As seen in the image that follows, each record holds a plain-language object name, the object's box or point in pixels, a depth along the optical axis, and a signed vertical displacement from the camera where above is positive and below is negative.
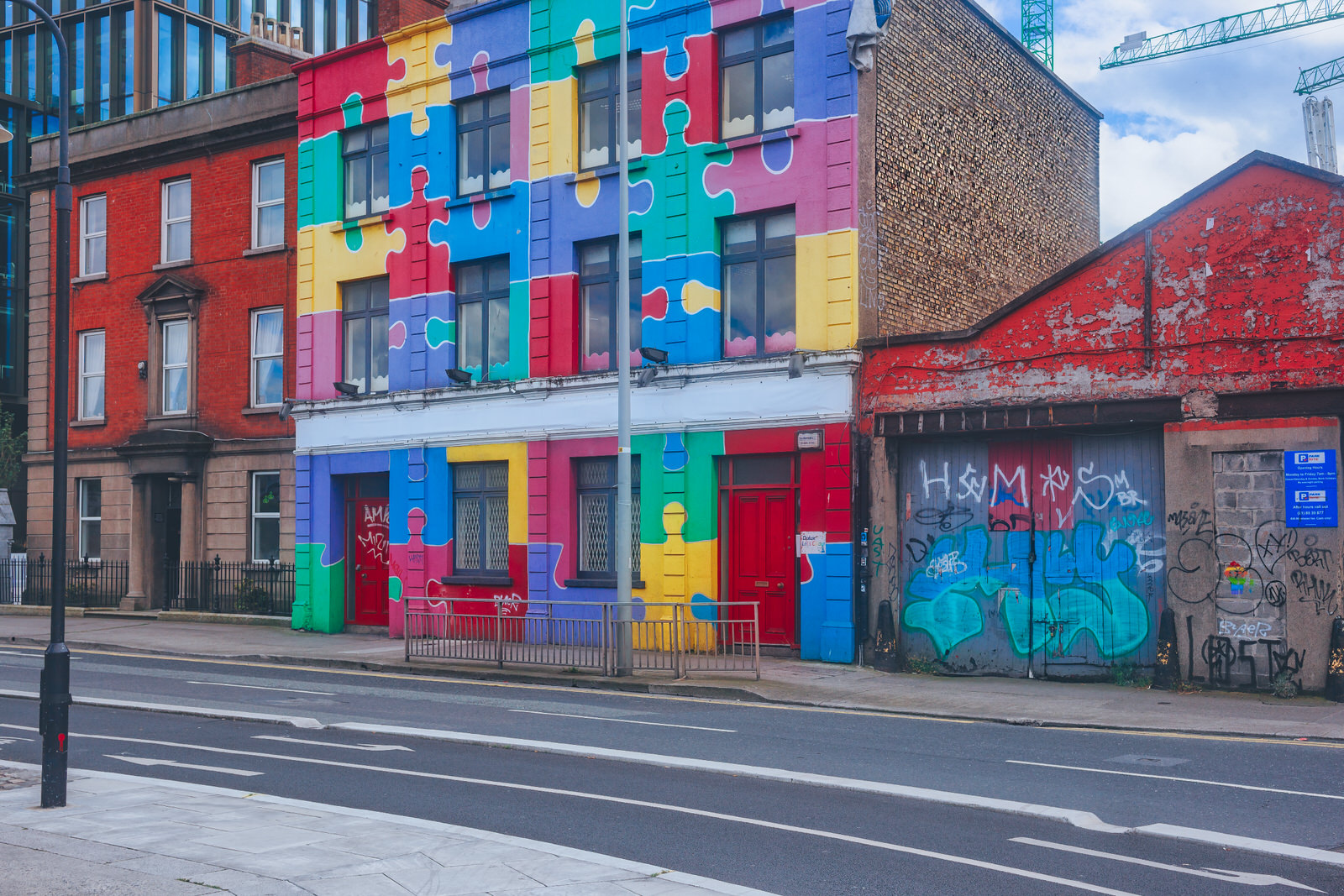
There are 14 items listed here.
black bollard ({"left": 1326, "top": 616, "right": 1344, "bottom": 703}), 14.46 -1.99
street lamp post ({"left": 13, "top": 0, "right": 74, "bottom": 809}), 8.77 -0.36
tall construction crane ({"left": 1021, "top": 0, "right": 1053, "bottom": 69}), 76.62 +30.43
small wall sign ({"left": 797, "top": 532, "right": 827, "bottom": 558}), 18.86 -0.59
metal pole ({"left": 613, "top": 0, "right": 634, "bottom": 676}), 17.23 +0.70
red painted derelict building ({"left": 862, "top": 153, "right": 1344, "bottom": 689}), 15.11 +0.63
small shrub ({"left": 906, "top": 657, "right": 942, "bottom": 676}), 18.05 -2.42
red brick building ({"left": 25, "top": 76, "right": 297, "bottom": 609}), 27.55 +3.99
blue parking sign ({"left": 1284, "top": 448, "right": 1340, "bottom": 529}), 14.79 +0.16
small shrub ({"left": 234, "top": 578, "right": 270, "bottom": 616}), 27.03 -2.02
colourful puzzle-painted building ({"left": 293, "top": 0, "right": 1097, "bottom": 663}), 19.33 +3.61
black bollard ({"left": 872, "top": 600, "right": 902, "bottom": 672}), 18.16 -2.07
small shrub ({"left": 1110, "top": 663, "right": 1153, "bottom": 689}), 16.25 -2.33
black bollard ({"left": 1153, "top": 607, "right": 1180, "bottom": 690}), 15.68 -1.97
